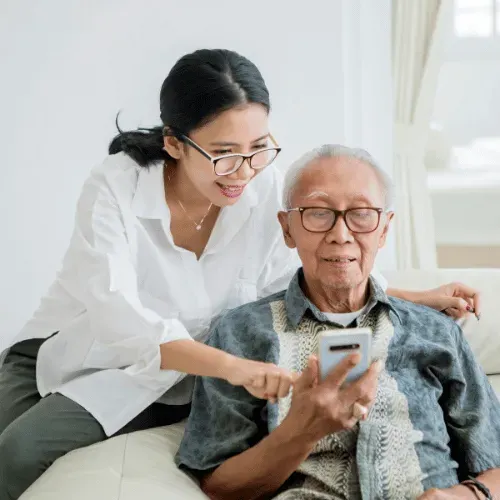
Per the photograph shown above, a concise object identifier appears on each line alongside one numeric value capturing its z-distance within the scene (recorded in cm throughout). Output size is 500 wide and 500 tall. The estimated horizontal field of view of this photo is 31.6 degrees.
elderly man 168
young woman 193
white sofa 162
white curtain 376
